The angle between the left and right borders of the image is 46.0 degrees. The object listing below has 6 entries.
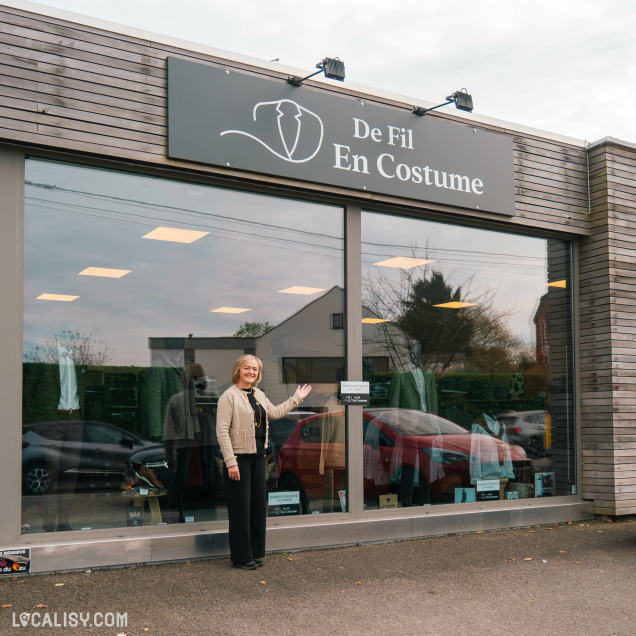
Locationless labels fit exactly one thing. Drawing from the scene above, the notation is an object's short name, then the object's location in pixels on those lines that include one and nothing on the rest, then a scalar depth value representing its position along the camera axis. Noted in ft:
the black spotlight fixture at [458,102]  26.53
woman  20.39
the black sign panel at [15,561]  18.69
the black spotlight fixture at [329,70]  23.87
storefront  20.27
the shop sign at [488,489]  27.91
